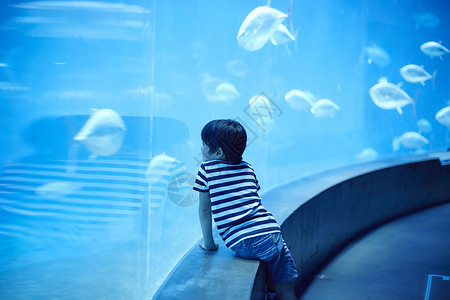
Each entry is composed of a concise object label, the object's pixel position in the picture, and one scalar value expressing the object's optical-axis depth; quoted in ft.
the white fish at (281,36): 13.11
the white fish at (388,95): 19.53
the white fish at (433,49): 23.98
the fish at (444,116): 23.80
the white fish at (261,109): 11.82
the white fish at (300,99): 14.90
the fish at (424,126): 25.42
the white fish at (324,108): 17.11
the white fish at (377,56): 20.42
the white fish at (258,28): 11.40
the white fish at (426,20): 25.15
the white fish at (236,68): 10.98
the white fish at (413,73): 22.13
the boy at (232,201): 6.15
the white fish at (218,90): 9.32
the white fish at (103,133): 4.96
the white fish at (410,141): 24.00
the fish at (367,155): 20.32
